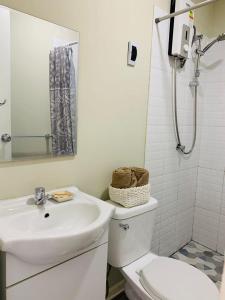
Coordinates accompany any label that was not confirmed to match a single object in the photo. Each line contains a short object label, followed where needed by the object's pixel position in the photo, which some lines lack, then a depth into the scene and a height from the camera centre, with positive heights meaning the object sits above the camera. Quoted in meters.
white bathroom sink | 0.85 -0.45
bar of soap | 1.22 -0.40
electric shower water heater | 1.80 +0.69
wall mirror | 1.14 +0.15
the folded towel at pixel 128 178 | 1.46 -0.35
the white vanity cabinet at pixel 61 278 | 0.89 -0.68
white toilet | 1.24 -0.85
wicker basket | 1.43 -0.45
